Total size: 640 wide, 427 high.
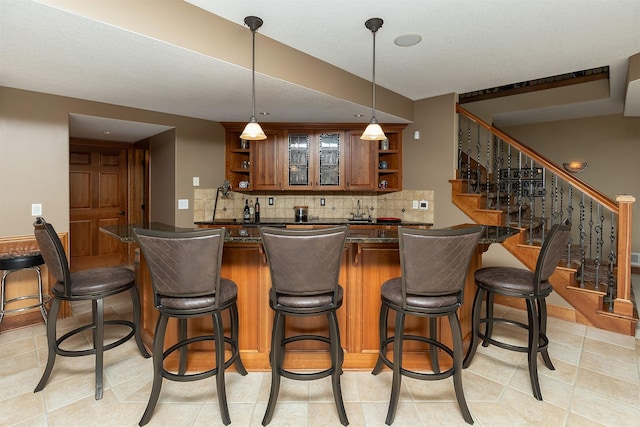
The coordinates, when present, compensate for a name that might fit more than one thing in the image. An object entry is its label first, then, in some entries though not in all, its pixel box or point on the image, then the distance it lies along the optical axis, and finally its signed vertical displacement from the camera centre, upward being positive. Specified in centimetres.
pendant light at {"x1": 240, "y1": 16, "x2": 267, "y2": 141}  231 +103
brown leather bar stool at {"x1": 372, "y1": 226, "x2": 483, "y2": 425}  159 -41
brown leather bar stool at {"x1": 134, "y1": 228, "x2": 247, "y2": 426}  158 -43
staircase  288 -26
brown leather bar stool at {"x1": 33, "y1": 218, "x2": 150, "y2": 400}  190 -54
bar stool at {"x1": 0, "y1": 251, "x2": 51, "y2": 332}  264 -55
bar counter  218 -79
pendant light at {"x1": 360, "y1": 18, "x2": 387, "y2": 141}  249 +58
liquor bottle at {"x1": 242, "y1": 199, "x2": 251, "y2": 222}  464 -15
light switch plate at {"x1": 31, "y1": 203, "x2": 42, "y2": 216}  302 -8
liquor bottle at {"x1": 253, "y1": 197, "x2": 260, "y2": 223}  464 -13
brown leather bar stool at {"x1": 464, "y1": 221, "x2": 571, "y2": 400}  197 -52
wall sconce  385 +49
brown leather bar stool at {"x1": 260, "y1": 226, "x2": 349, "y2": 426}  159 -42
